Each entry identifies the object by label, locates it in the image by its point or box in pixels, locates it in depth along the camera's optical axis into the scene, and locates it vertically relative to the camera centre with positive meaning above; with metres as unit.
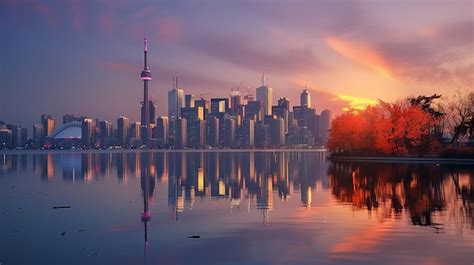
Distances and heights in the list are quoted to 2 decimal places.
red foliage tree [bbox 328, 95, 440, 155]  96.62 +2.98
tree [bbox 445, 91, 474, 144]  97.36 +5.79
